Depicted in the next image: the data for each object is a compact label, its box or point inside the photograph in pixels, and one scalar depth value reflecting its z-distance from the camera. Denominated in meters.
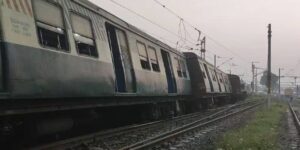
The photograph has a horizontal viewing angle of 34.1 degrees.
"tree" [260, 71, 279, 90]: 151.52
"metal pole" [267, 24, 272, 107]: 37.28
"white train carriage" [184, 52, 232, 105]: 25.71
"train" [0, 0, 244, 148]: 8.35
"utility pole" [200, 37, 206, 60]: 48.73
